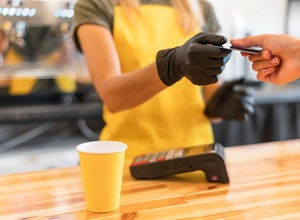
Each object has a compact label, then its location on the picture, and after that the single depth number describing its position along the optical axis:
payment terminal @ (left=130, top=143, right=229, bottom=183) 0.94
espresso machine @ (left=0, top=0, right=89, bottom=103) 1.88
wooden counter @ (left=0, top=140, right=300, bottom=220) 0.77
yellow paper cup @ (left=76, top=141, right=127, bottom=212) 0.75
